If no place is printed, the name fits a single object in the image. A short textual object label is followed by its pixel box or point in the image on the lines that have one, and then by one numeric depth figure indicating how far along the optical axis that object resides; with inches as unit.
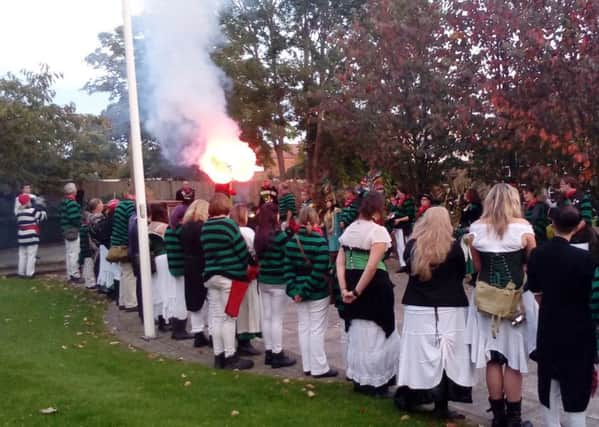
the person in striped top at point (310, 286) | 252.8
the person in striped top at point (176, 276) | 323.6
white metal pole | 323.9
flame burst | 505.0
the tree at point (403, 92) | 427.5
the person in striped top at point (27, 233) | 552.1
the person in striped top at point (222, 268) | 269.9
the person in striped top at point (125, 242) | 404.8
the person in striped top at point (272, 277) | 270.4
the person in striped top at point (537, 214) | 374.0
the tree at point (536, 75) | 304.0
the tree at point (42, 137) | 666.2
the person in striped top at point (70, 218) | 526.0
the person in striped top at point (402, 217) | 512.7
